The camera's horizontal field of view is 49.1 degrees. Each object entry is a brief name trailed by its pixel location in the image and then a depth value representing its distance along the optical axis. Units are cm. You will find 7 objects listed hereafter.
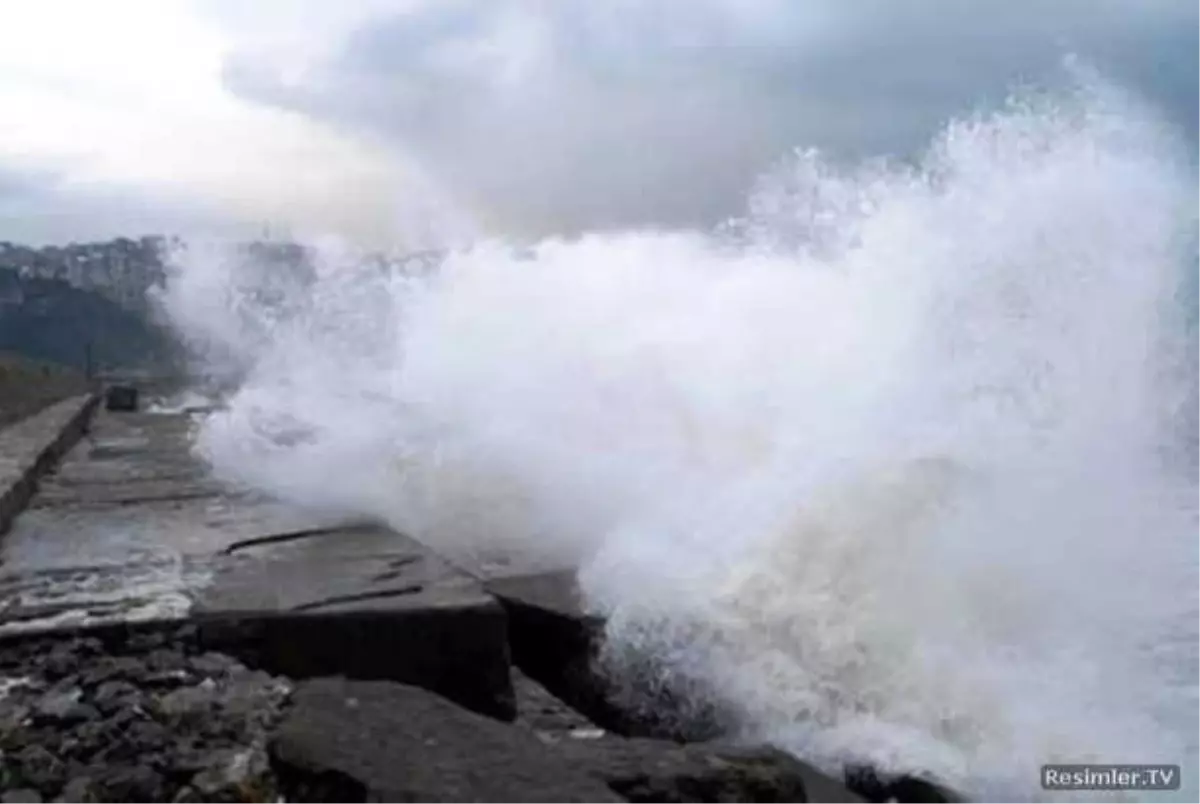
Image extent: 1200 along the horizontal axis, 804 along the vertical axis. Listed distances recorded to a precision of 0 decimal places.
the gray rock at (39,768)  256
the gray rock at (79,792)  248
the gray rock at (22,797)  249
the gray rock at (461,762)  244
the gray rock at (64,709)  279
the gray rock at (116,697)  283
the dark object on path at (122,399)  1806
